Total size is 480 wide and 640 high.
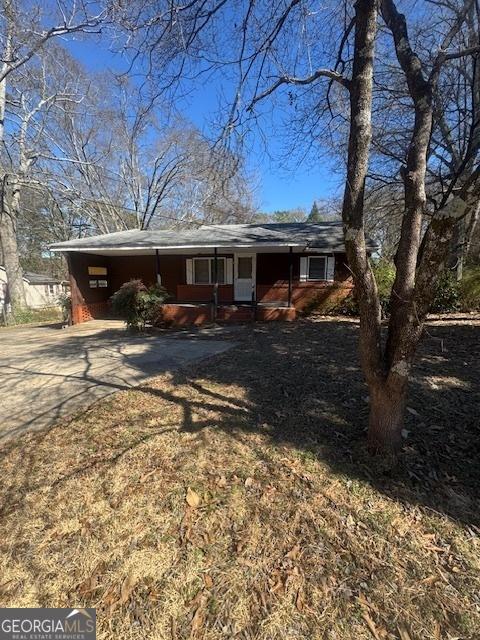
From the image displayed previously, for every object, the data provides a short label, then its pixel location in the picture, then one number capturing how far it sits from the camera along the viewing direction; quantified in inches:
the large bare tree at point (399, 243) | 93.7
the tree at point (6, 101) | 366.0
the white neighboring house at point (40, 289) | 1126.4
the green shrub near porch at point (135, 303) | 357.7
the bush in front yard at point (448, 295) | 396.2
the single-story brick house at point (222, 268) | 421.7
